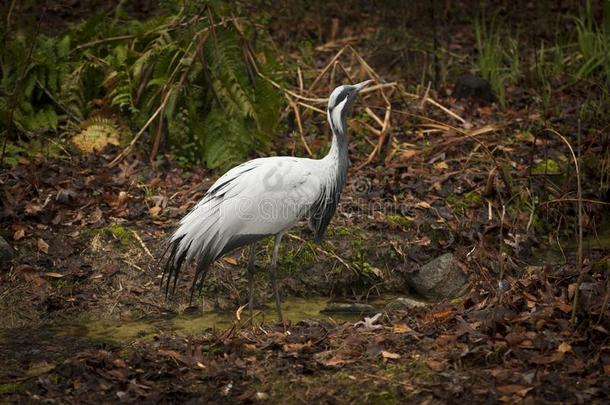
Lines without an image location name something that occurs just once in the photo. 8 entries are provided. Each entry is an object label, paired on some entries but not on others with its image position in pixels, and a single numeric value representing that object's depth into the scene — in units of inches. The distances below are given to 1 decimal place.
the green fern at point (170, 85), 642.8
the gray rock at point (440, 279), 524.4
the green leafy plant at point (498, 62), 759.1
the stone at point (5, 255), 508.7
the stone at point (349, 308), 498.3
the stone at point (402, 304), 478.0
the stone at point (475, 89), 752.3
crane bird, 466.6
